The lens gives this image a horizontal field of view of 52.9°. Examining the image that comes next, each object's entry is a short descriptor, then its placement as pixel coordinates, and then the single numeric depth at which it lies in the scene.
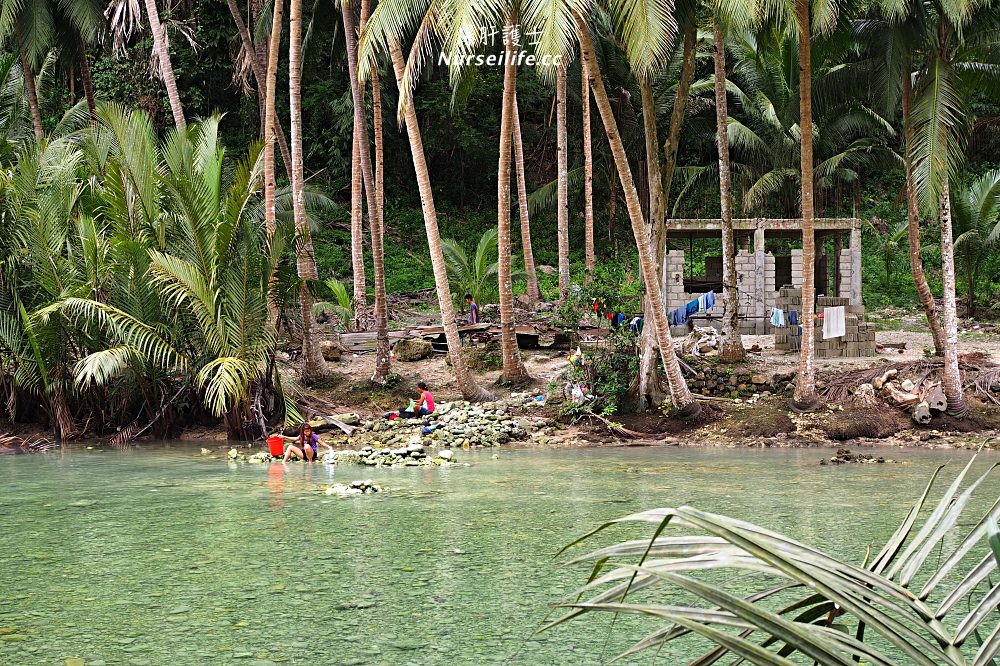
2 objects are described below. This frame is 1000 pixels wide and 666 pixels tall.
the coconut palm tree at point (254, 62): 19.66
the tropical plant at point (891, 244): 26.00
